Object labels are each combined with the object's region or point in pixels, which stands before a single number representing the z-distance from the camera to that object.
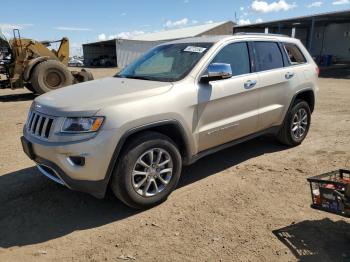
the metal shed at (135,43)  42.19
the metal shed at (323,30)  31.63
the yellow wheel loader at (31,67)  12.59
